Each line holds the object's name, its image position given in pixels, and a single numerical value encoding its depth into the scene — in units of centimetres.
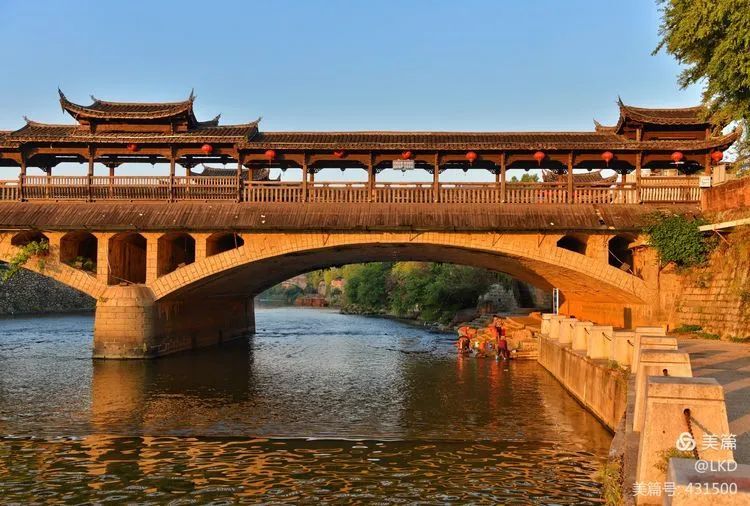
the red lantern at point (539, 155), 3061
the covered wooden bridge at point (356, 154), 3023
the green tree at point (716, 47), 1681
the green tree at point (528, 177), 8774
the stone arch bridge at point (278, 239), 2888
